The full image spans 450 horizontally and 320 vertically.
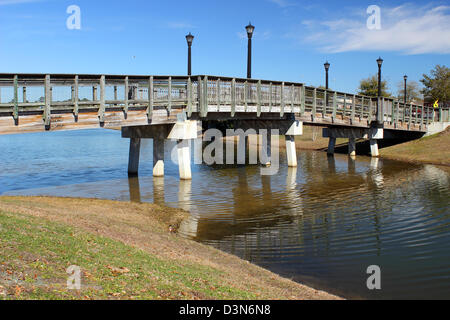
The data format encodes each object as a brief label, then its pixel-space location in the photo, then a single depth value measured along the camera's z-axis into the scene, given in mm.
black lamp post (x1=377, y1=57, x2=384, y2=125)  38562
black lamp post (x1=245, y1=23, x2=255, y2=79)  27938
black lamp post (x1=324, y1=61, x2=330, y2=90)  39575
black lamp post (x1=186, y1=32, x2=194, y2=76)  28062
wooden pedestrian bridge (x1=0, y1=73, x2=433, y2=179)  18141
